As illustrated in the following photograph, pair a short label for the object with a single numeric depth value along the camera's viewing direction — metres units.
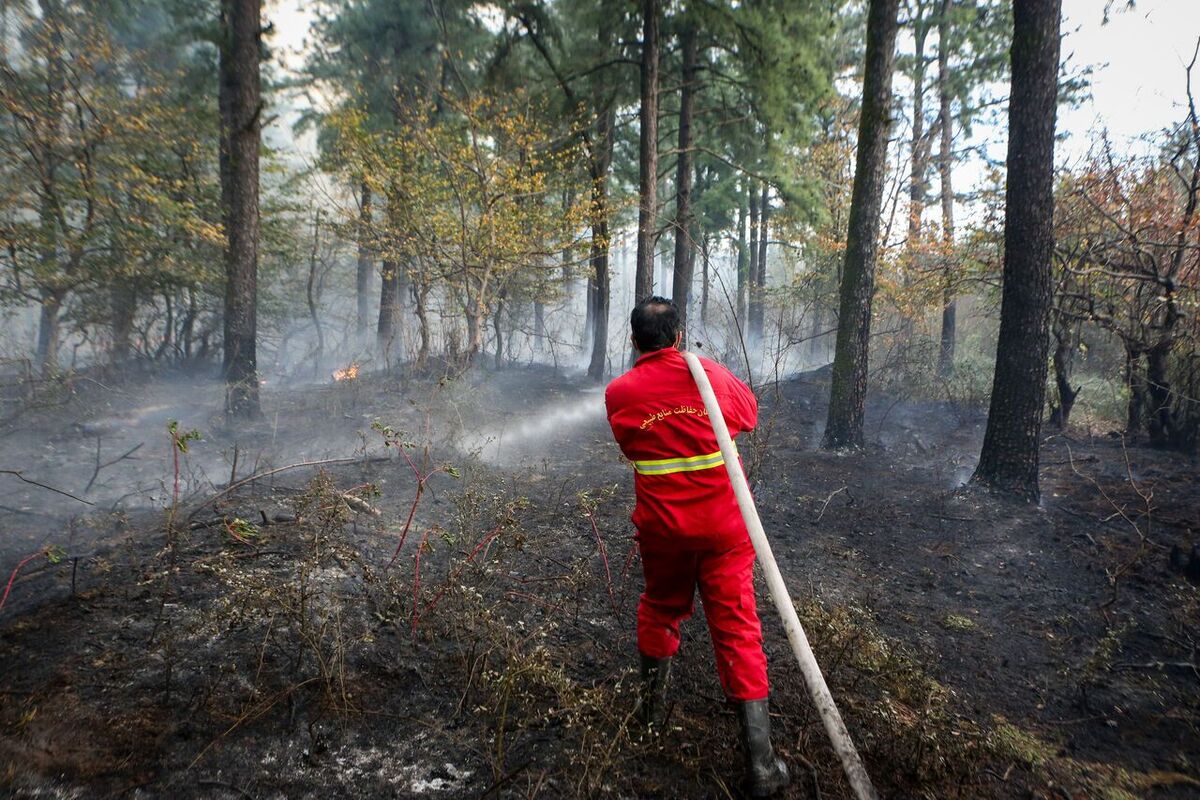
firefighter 2.35
